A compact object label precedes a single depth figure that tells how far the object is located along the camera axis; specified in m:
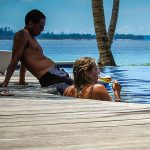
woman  4.44
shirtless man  5.71
